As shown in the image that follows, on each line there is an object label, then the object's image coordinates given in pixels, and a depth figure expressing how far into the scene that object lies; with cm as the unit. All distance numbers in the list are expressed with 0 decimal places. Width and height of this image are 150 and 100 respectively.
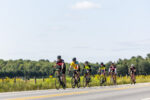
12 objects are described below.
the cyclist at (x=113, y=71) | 2917
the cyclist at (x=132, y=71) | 3039
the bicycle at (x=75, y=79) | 2258
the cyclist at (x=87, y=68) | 2486
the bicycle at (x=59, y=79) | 2089
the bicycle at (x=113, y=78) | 2922
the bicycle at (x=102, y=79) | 2754
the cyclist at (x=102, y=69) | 2753
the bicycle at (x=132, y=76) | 2992
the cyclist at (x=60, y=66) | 2077
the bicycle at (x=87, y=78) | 2478
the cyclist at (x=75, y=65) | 2239
